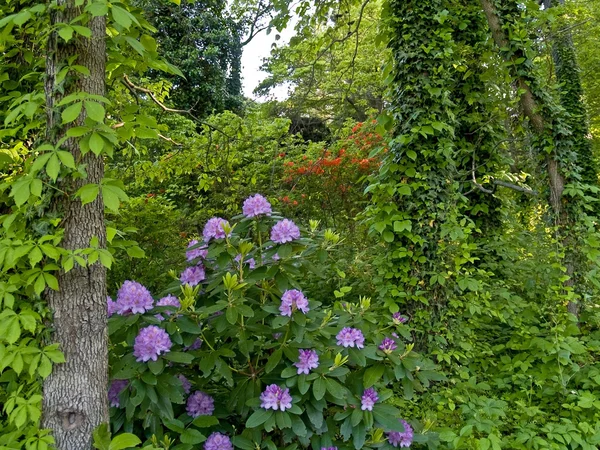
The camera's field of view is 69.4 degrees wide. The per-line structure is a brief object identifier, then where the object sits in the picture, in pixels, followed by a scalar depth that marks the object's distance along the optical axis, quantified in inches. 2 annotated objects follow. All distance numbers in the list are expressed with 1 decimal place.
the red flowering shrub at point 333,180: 223.5
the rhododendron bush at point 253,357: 59.4
